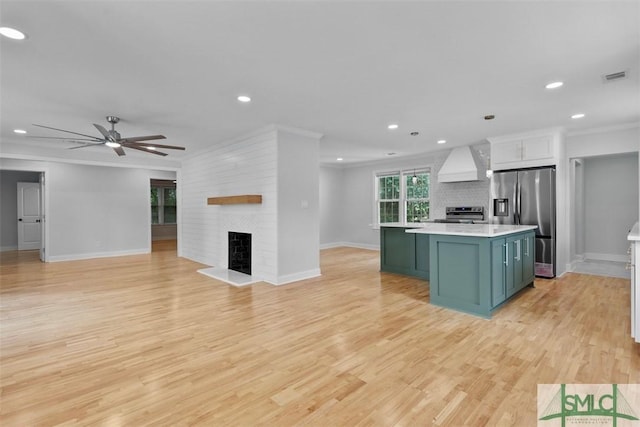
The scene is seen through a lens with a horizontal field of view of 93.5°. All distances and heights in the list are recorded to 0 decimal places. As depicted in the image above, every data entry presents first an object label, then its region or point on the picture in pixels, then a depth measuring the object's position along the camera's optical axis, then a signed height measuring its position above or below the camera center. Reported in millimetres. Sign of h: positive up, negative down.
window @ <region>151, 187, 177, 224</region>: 12062 +349
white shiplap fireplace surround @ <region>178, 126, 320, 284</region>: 5047 +229
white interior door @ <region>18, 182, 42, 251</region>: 9086 -2
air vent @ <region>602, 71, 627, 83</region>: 3159 +1427
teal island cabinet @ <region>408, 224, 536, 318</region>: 3383 -678
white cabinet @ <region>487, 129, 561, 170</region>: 5289 +1123
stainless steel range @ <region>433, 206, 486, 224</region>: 6551 -97
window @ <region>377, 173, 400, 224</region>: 8680 +400
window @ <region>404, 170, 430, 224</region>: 8039 +391
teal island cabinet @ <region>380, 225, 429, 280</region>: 5152 -734
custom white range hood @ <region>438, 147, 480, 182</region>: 6387 +950
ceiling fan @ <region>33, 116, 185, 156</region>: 4164 +1063
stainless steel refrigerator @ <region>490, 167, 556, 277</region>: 5219 +108
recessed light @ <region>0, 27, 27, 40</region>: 2258 +1396
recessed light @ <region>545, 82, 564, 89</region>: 3395 +1431
